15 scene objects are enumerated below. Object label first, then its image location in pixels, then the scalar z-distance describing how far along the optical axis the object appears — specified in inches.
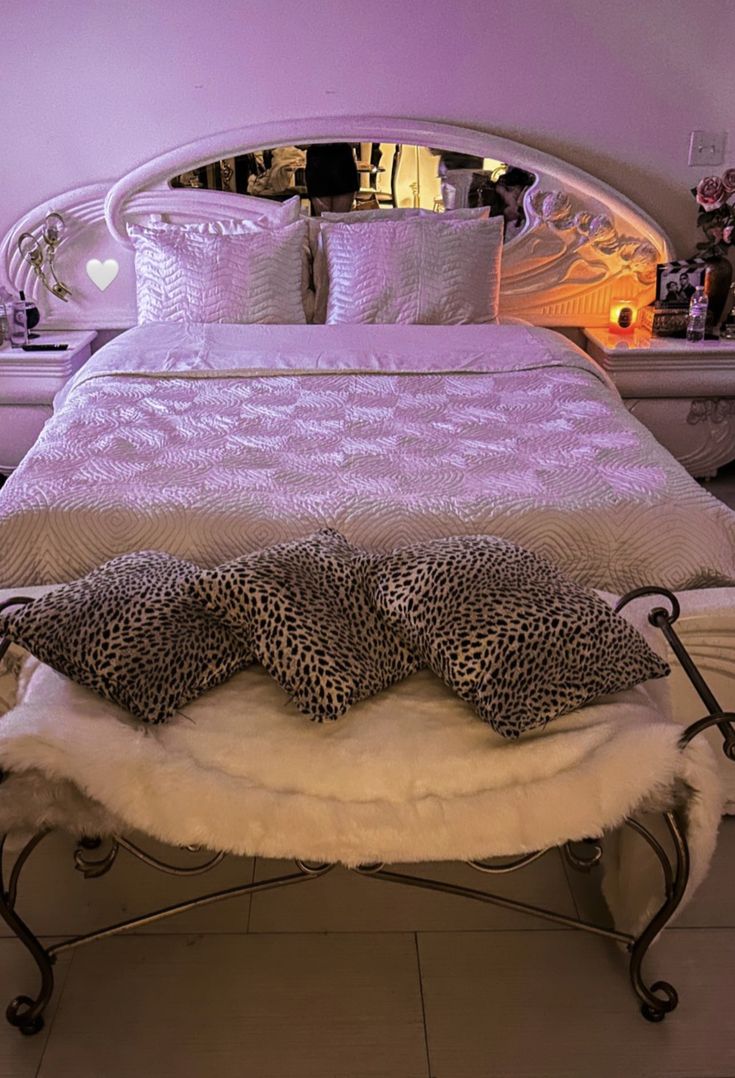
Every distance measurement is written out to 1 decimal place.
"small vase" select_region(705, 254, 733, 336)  116.9
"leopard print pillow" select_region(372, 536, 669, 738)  46.0
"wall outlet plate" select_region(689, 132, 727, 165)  118.7
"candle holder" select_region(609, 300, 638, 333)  123.3
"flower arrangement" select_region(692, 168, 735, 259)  114.3
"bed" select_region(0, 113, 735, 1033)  43.5
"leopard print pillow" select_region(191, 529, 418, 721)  46.5
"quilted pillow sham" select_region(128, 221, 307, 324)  111.0
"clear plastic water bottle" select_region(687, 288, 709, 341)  116.0
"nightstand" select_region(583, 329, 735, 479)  112.3
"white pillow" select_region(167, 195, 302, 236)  117.3
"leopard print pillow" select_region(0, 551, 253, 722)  46.1
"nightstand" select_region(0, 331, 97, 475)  111.4
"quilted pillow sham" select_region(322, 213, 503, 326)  111.0
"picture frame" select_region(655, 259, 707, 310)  118.0
